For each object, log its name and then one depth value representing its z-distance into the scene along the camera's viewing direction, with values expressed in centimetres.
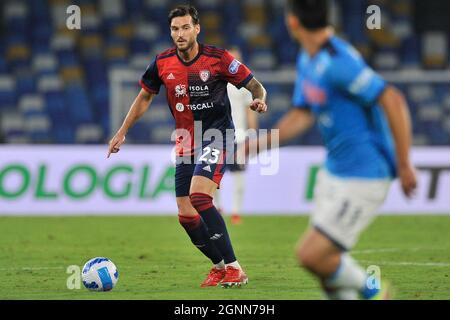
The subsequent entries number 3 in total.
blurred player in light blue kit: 1143
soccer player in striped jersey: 1680
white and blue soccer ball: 1622
